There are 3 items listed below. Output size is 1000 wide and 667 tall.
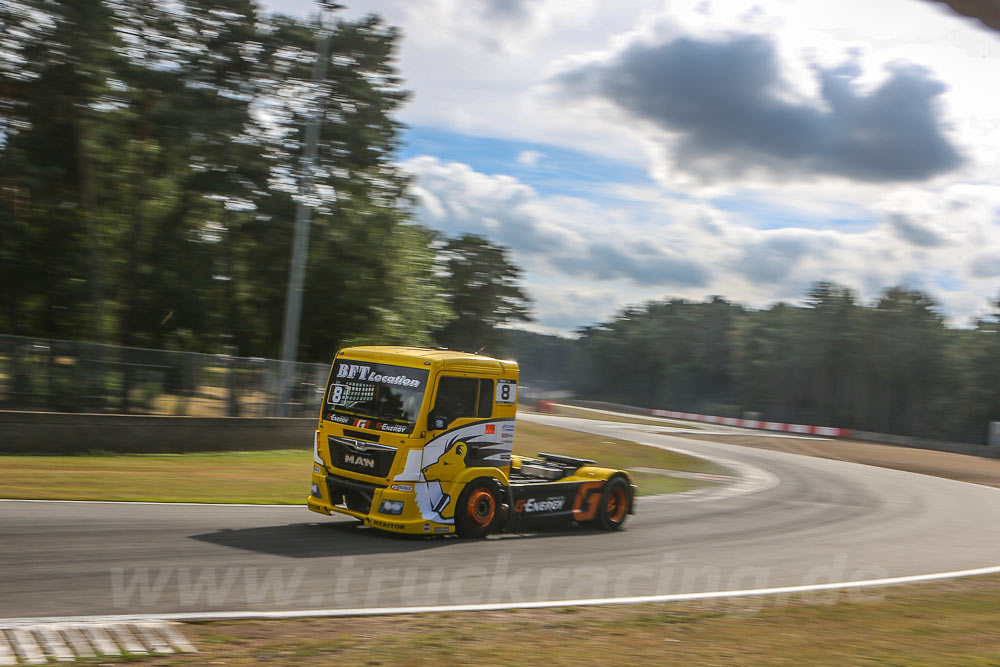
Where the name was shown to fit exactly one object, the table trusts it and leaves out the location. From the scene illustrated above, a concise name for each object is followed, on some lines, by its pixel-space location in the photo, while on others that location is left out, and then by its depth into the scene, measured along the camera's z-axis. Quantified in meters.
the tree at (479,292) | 89.64
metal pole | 26.80
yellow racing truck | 12.16
